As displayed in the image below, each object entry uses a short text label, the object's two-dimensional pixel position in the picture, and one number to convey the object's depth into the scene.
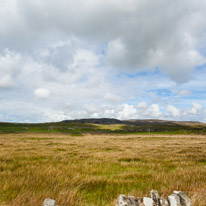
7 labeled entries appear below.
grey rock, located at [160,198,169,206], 3.15
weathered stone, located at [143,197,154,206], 3.10
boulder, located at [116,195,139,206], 3.04
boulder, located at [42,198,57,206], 2.95
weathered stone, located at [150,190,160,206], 3.27
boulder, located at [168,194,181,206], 3.14
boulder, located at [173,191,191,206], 3.22
